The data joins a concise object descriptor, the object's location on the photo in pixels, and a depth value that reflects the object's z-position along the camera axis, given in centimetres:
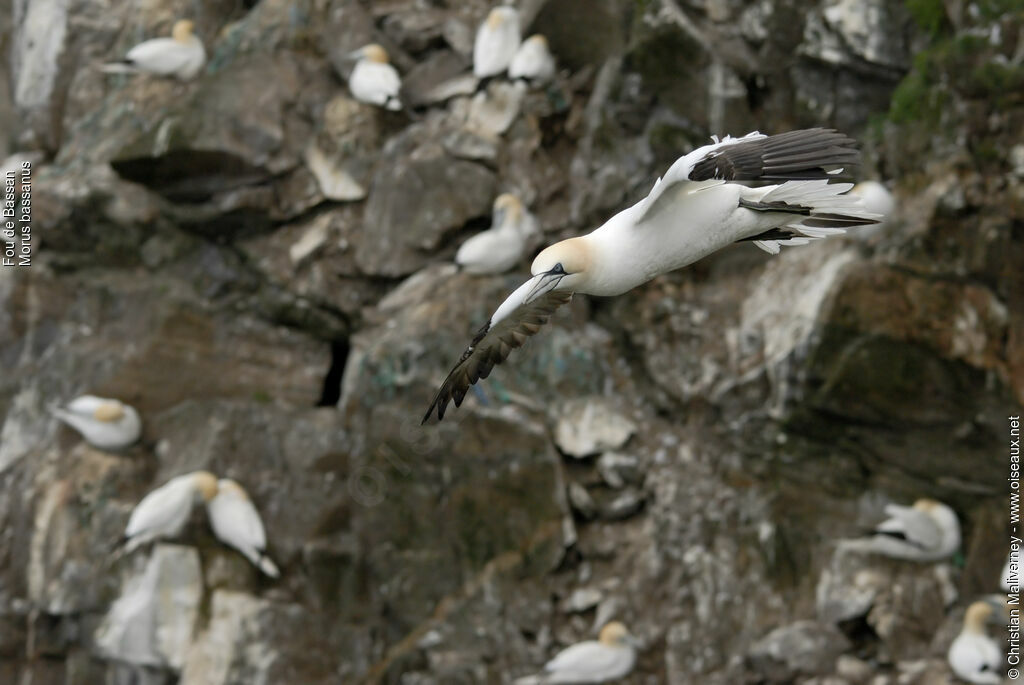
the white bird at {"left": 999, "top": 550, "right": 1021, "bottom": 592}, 1458
